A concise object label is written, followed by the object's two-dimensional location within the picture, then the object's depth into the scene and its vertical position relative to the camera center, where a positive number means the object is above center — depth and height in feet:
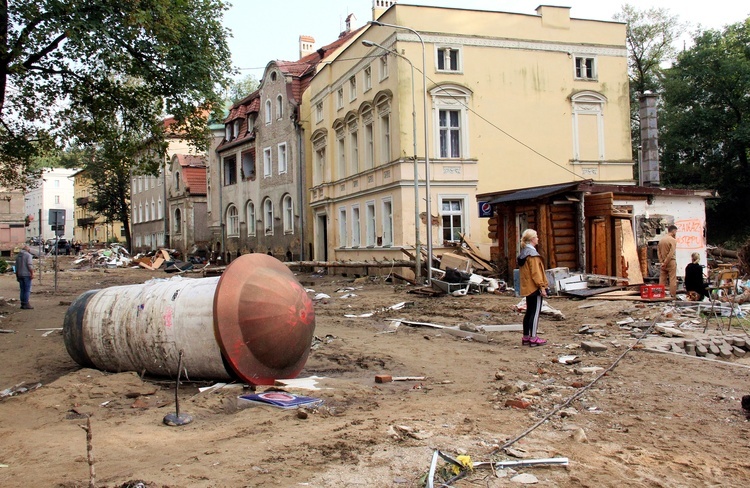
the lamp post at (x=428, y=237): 72.02 +0.88
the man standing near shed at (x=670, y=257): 50.63 -1.45
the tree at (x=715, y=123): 120.67 +21.16
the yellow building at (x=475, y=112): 87.97 +18.19
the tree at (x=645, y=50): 146.10 +42.05
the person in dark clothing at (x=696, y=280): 48.91 -3.15
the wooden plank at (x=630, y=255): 59.36 -1.43
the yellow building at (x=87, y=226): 273.27 +12.85
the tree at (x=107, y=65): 44.98 +14.85
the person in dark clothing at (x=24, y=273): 59.06 -1.41
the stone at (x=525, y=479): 14.47 -5.18
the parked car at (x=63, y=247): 236.02 +3.14
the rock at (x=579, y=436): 17.52 -5.19
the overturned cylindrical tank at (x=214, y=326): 24.61 -2.91
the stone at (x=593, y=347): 31.60 -5.07
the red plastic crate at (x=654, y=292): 50.42 -4.04
